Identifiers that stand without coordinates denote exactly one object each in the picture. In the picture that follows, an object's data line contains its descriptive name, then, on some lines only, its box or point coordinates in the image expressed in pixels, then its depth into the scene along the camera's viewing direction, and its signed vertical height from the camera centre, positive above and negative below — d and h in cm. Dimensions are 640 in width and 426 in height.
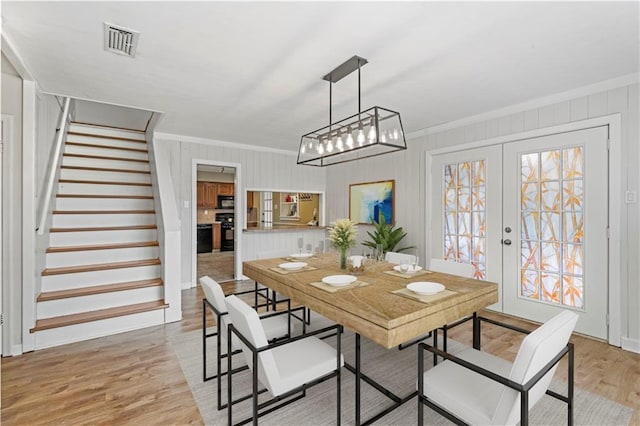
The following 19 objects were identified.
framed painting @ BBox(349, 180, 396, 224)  509 +21
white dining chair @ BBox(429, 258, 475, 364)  263 -48
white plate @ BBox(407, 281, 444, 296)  186 -46
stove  921 -72
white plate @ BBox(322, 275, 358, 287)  207 -46
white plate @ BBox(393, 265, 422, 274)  242 -45
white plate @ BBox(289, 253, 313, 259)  315 -45
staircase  308 -41
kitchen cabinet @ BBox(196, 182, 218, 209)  914 +51
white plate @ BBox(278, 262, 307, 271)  262 -46
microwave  952 +31
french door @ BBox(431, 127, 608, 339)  300 -10
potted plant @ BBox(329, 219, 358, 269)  249 -18
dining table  154 -50
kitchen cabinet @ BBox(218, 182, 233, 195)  955 +74
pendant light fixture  225 +62
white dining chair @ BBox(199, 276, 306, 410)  205 -82
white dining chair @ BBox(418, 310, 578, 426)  123 -82
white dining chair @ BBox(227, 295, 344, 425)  153 -82
